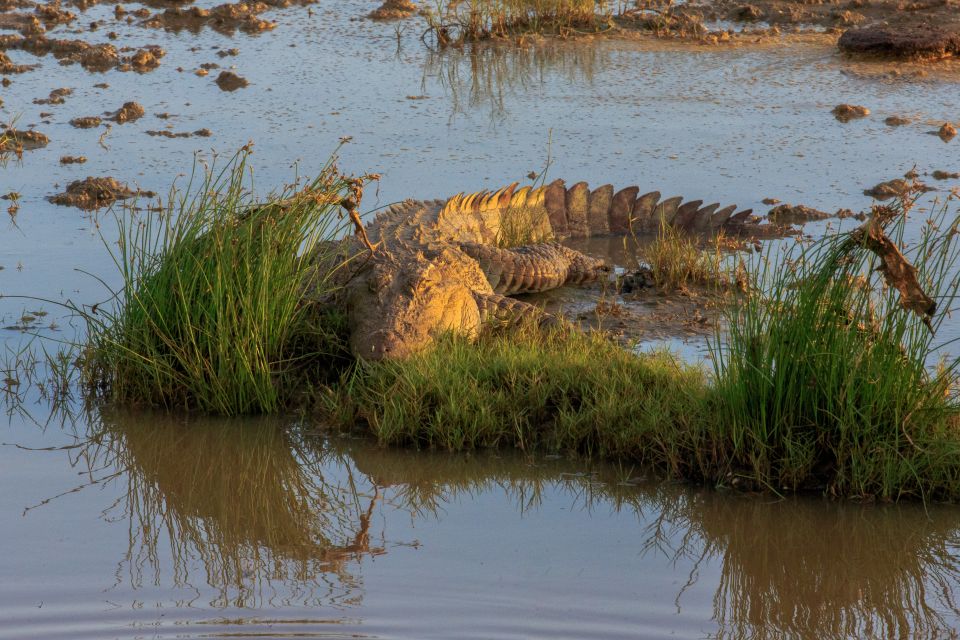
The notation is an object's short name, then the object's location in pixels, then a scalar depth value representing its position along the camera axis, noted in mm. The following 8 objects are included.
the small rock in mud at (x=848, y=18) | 25094
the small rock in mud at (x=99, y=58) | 22234
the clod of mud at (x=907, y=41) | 22578
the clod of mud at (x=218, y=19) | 25422
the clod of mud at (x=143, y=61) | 22328
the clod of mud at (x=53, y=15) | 24766
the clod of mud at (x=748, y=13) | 25500
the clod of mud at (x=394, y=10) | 26062
